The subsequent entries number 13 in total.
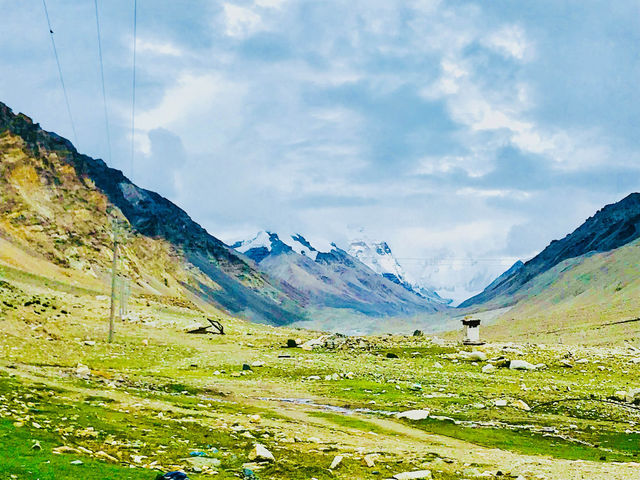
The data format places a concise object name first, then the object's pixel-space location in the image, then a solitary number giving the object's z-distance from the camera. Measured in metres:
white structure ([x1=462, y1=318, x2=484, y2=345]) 96.12
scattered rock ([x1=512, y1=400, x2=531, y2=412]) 45.68
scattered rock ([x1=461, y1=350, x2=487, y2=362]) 76.19
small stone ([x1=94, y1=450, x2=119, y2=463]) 21.94
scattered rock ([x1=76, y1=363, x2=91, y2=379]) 47.65
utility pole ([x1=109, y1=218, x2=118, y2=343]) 76.78
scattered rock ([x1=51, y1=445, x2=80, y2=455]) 21.83
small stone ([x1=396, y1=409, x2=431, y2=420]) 40.09
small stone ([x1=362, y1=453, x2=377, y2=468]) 24.31
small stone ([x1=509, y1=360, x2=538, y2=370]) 69.22
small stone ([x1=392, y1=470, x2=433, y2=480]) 22.41
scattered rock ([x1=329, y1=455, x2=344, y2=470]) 23.80
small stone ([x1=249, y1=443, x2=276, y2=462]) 24.31
